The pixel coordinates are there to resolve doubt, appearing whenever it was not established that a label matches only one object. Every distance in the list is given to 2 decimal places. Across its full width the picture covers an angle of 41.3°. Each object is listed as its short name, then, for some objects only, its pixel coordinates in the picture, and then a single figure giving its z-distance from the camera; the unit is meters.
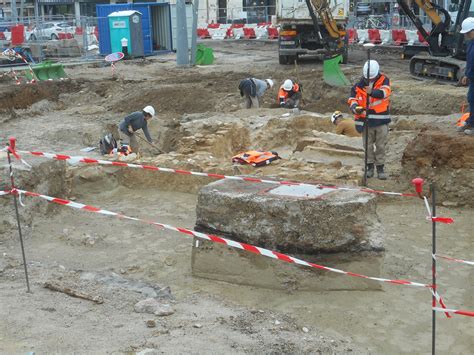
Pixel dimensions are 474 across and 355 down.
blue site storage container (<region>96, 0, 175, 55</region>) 27.66
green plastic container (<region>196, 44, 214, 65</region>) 24.94
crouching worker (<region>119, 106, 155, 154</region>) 11.16
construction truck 21.25
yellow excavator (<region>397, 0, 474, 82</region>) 16.48
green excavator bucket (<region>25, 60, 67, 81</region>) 20.70
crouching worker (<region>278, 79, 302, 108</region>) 14.62
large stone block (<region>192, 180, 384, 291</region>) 5.79
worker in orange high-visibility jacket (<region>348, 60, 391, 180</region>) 9.20
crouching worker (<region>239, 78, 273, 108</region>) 14.57
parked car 27.65
